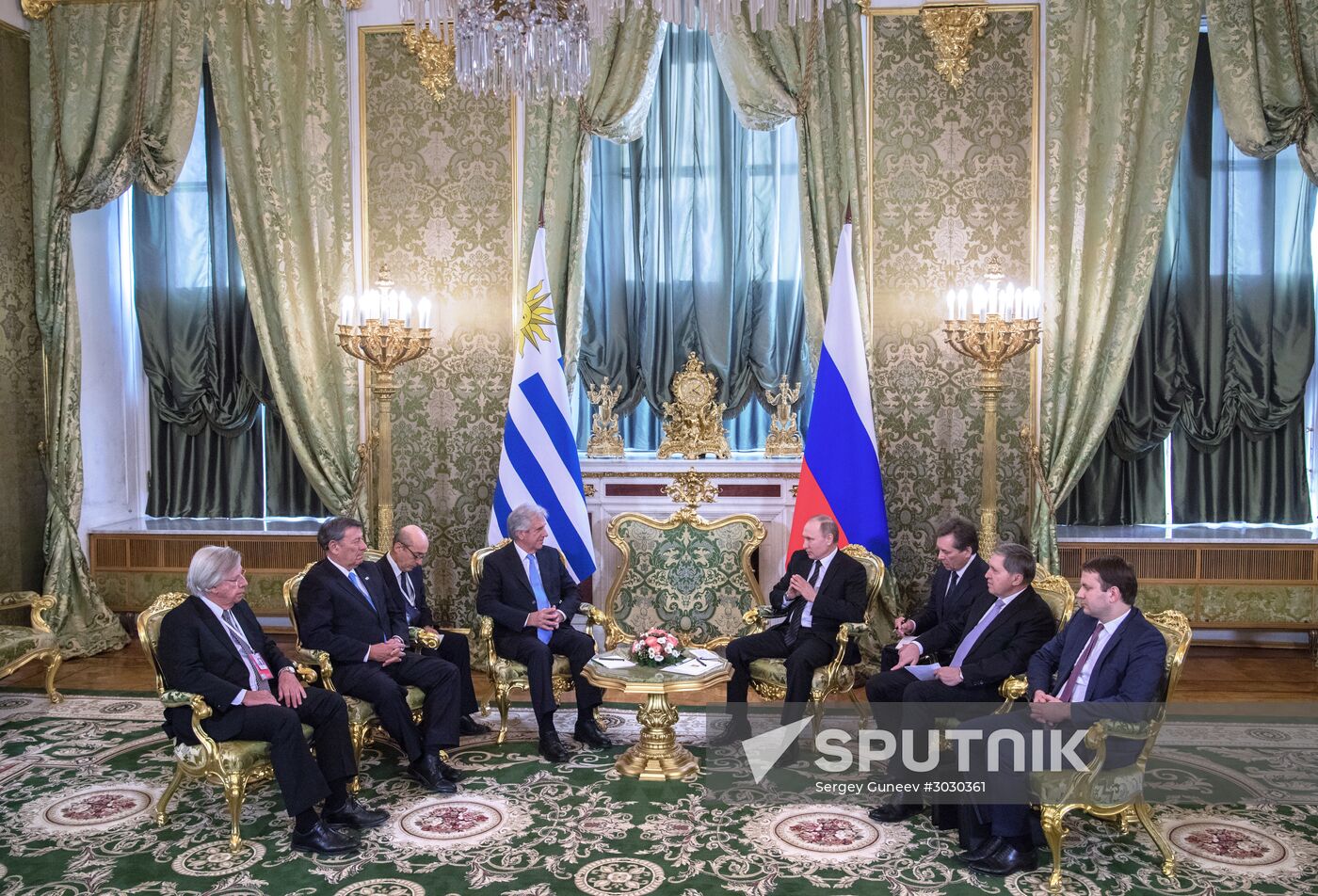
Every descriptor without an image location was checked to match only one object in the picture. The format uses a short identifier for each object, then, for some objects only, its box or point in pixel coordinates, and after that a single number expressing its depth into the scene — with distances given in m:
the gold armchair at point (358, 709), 5.29
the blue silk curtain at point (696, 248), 7.93
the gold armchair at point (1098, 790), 4.23
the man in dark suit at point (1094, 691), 4.32
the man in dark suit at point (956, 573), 5.60
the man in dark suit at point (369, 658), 5.37
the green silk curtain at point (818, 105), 7.40
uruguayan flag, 7.15
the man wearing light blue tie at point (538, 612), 5.85
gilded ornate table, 5.34
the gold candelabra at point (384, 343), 6.86
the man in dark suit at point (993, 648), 5.00
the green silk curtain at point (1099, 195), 7.28
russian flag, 6.93
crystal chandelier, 4.54
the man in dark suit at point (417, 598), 5.97
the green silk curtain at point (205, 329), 8.55
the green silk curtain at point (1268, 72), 7.15
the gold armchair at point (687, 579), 6.71
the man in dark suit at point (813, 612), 5.88
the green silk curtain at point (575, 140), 7.50
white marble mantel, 7.53
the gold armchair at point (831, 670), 5.68
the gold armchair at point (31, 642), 6.43
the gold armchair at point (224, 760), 4.65
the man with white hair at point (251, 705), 4.65
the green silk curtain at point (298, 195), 7.79
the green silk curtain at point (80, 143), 7.88
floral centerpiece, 5.49
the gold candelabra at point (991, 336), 6.65
